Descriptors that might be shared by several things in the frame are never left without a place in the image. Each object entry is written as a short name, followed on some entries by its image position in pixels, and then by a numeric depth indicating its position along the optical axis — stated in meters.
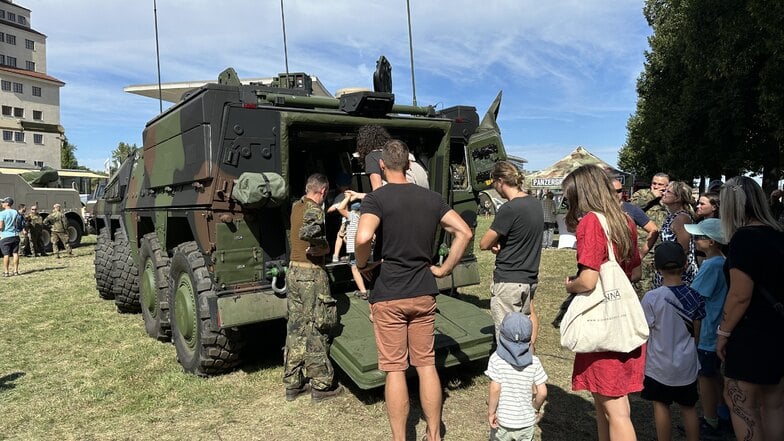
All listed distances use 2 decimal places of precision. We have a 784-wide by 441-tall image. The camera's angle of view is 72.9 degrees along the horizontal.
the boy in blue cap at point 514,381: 2.78
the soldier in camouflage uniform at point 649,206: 5.12
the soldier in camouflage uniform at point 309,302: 4.02
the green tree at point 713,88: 12.20
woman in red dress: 2.51
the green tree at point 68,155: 53.81
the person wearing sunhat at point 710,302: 3.23
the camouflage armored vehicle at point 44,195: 16.42
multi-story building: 41.50
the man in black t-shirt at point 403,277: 2.97
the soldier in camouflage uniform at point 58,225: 15.11
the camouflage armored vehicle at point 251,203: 4.20
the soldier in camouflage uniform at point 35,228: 15.18
